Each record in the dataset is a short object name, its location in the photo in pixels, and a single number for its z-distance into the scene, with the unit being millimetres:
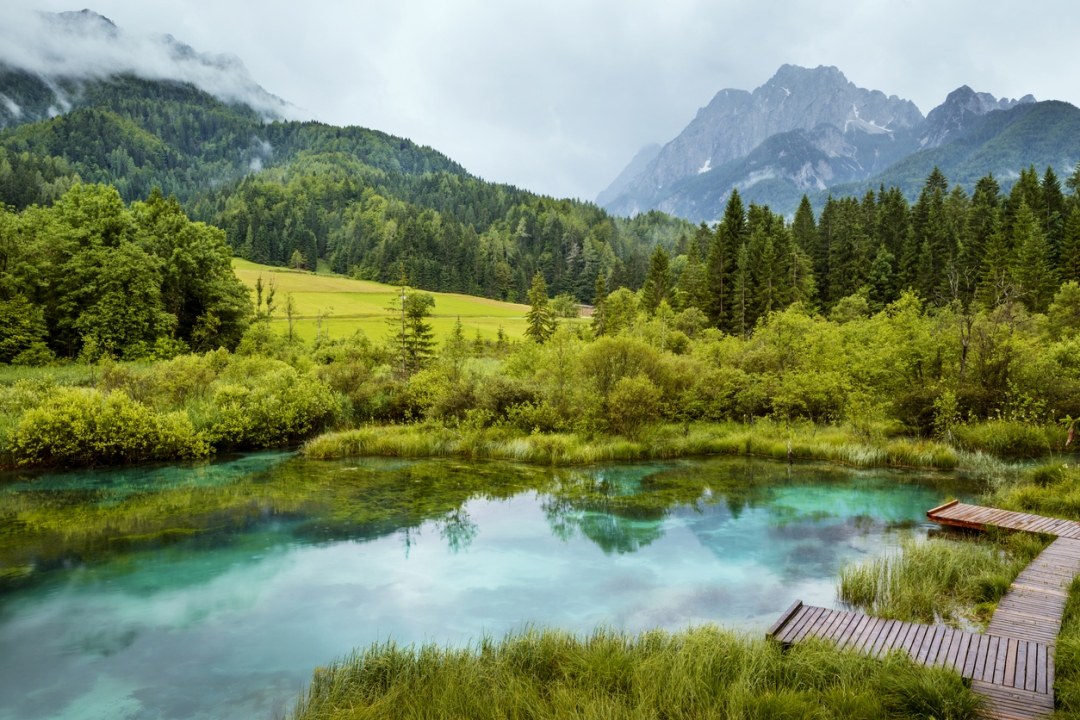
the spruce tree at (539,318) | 65700
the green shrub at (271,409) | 30406
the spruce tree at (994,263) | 59438
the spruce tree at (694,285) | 67875
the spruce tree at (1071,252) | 57344
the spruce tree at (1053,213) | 69056
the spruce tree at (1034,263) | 55594
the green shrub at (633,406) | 29812
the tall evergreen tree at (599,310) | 68688
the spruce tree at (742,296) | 63259
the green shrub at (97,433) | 24938
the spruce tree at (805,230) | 81375
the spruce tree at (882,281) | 71312
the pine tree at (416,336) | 42281
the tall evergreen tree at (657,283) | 73312
